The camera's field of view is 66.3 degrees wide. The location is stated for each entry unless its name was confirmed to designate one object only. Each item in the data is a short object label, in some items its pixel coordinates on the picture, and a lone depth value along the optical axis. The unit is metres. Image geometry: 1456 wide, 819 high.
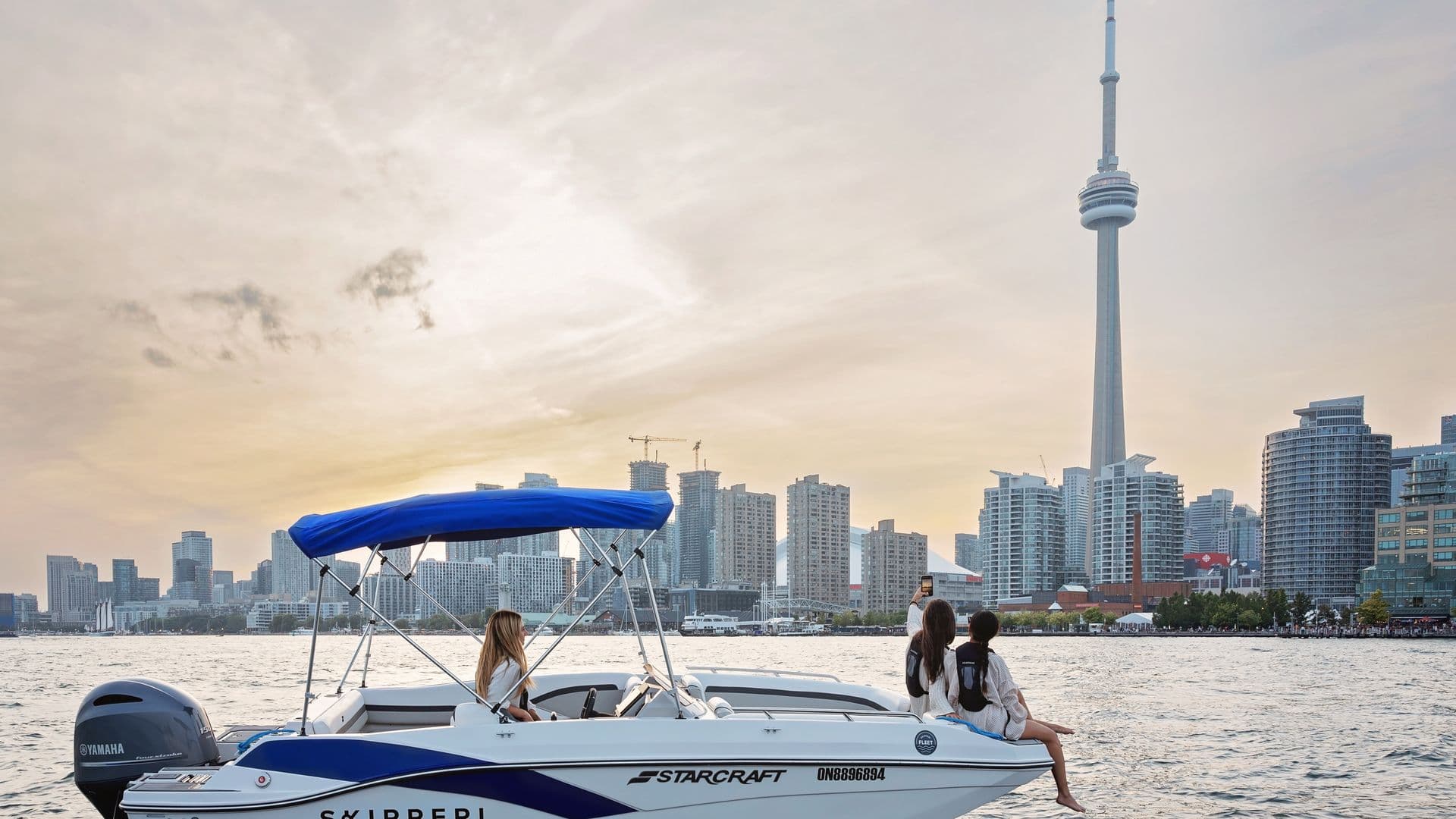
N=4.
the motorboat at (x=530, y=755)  6.18
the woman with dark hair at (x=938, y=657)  7.16
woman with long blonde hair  6.72
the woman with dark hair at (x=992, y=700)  6.95
